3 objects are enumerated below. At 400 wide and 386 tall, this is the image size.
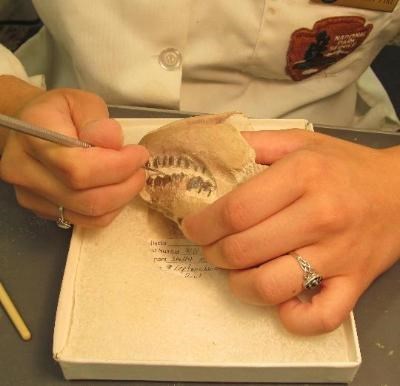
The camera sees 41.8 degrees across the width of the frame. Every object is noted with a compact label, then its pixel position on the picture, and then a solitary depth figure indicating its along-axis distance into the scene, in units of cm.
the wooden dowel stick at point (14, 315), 54
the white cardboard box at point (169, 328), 49
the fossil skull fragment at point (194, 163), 54
